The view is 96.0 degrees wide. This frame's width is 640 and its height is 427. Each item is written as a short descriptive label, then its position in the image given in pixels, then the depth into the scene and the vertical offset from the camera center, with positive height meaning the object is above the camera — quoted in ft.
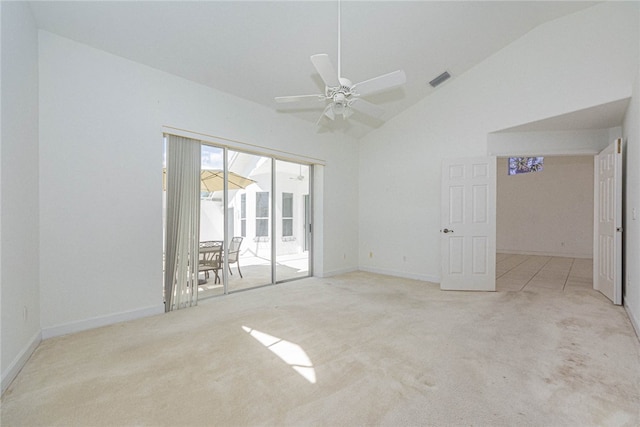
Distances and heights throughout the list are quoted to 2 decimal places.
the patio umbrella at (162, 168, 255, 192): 14.12 +1.60
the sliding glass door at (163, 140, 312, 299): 14.30 -0.50
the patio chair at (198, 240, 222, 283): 14.43 -2.31
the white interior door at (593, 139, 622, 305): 12.38 -0.41
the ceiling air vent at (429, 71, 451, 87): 15.55 +7.36
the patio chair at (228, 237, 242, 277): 15.43 -2.10
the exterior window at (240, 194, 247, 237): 16.49 -0.20
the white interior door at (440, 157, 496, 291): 15.14 -0.62
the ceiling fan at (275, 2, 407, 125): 8.07 +3.80
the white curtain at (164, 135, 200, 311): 12.15 -0.50
